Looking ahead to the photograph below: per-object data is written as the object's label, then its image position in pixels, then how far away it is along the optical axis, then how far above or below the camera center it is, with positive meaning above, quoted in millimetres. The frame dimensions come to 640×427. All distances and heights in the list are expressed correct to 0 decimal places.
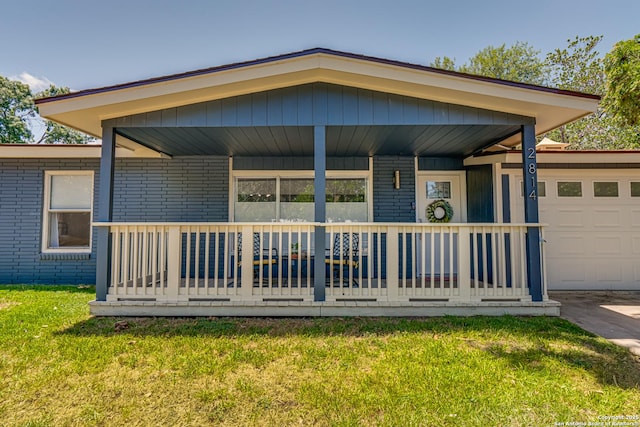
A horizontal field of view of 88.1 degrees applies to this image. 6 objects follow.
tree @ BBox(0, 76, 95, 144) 21022 +7838
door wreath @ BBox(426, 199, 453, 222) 6293 +357
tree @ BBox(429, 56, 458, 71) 19688 +10088
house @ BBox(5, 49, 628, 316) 4109 +828
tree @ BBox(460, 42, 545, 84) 18875 +9804
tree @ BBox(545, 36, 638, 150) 15547 +7395
